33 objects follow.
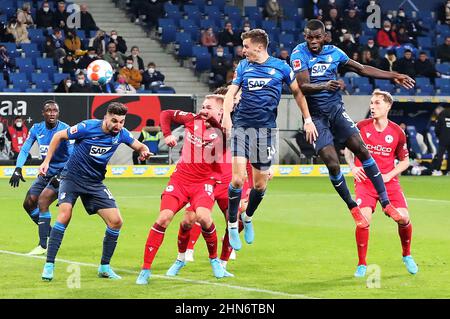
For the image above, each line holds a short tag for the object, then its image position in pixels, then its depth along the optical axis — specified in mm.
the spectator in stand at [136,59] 33031
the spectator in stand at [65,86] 31078
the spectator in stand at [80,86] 31016
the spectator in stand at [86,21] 34000
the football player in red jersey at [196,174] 12492
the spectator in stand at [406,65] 36094
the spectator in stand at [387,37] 38438
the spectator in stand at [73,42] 32781
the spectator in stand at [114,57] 32625
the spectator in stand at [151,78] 33156
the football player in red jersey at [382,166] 13289
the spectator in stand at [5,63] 31703
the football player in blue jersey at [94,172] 12797
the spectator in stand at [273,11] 38500
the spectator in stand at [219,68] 34156
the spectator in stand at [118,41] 33188
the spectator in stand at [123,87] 31531
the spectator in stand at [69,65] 32125
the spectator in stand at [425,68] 37188
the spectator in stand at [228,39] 35594
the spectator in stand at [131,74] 32812
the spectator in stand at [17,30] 32875
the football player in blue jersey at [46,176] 15492
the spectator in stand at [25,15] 32875
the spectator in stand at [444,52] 38969
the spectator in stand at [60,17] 33312
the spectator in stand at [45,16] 33281
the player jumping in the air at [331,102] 13070
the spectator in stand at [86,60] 31984
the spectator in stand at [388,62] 35656
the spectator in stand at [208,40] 35656
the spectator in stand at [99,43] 32531
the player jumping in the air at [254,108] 12906
